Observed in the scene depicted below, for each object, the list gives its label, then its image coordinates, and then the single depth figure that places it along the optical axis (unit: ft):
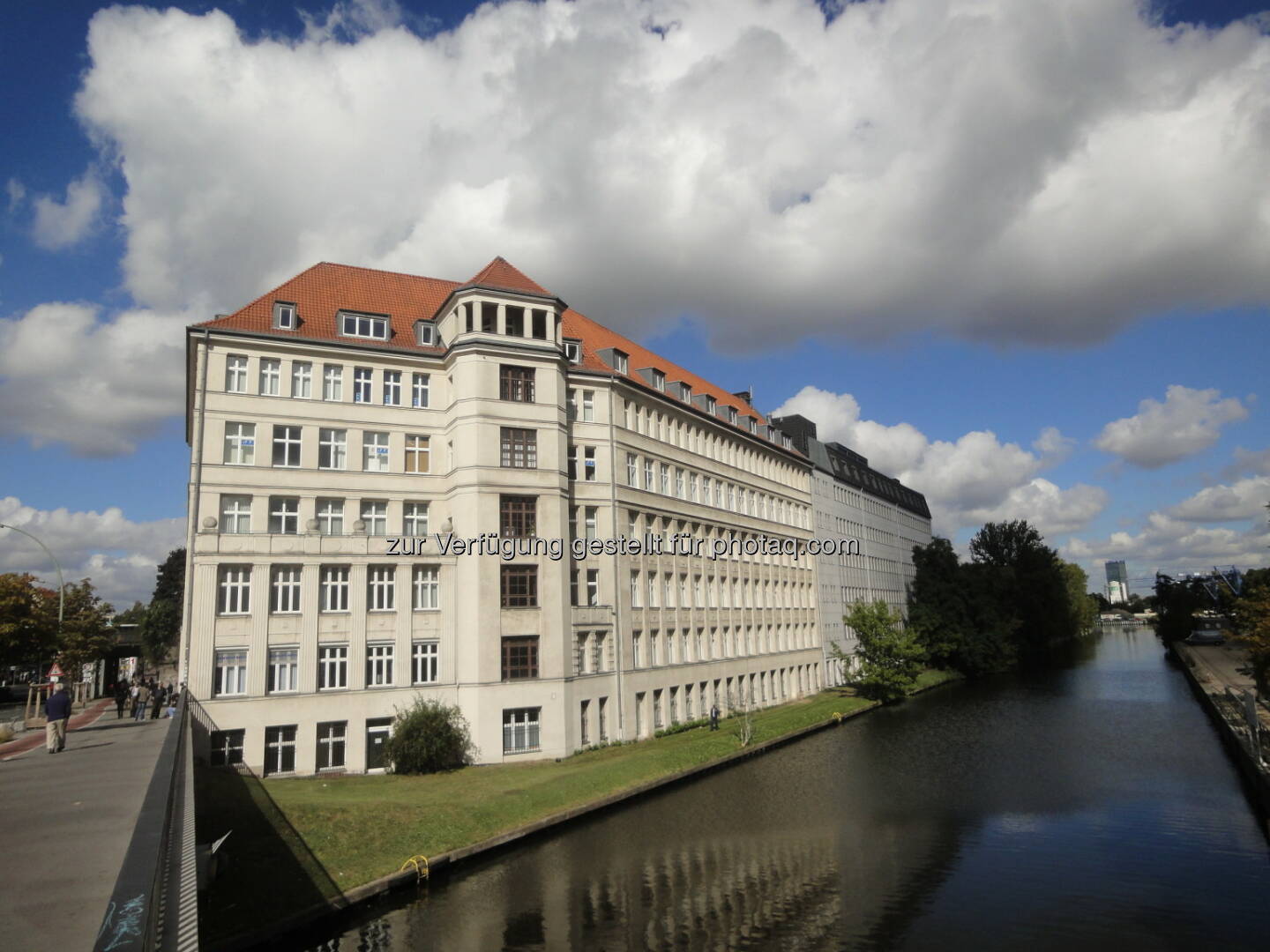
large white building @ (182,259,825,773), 117.29
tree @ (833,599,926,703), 207.41
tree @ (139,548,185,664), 322.14
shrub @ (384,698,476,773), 114.93
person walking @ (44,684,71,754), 72.13
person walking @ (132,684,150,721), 111.34
